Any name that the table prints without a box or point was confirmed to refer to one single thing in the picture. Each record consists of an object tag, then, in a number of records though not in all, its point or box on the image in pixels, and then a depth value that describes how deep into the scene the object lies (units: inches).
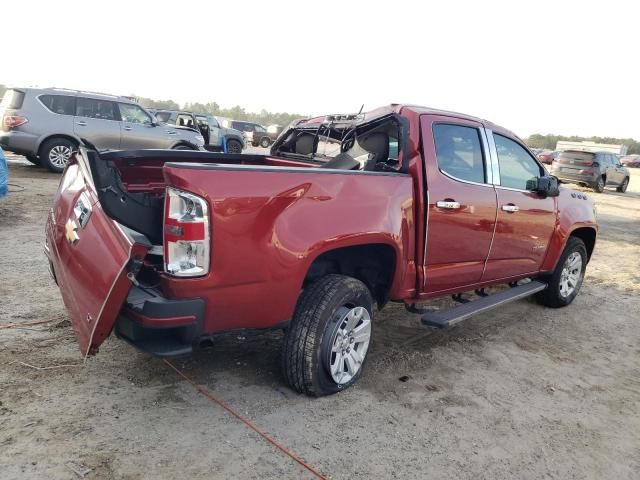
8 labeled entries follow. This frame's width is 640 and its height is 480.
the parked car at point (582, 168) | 808.9
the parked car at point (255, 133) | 1268.5
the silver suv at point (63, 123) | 437.6
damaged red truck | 102.3
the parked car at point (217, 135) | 701.3
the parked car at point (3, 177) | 267.9
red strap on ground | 103.6
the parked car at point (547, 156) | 1821.1
